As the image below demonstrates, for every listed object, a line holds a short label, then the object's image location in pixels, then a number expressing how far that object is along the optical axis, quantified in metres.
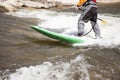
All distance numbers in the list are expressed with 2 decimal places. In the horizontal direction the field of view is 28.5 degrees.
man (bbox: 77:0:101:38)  8.16
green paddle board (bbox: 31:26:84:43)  7.48
